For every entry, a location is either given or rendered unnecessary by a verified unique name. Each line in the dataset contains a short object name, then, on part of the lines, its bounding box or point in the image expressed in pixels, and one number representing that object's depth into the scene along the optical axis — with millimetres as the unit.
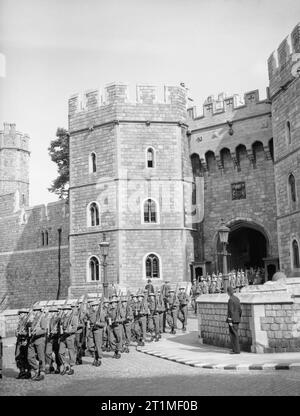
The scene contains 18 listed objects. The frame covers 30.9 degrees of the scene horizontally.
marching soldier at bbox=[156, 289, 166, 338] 16016
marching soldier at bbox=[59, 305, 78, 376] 10488
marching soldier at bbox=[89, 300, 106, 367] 11360
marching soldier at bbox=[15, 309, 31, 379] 10297
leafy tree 38625
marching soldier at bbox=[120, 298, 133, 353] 13512
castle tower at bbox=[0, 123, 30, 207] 43594
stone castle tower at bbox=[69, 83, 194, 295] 26109
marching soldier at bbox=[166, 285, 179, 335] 16938
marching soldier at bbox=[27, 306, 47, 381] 10094
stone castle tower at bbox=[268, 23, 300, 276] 21812
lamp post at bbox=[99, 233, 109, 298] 17502
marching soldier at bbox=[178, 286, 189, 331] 16891
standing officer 11890
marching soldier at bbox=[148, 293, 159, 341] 15439
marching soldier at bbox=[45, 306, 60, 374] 10695
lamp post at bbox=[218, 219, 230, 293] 16812
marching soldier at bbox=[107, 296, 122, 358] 12680
